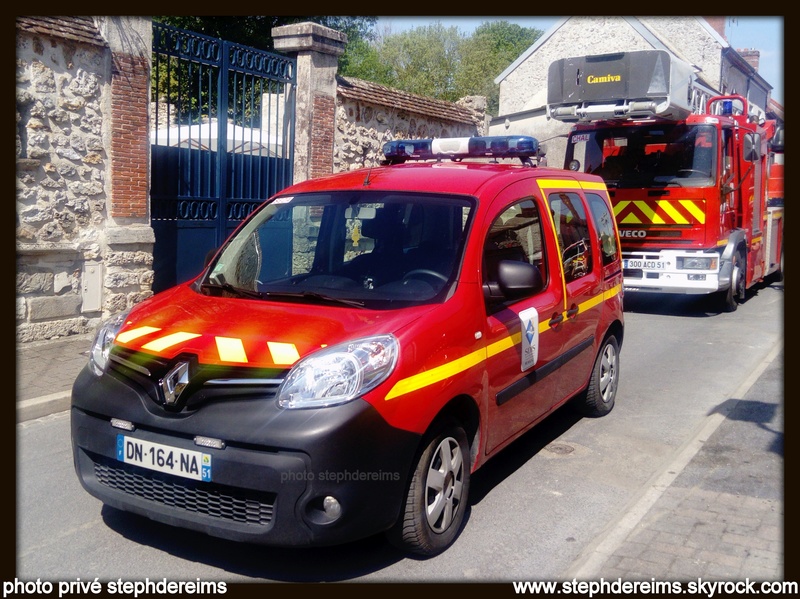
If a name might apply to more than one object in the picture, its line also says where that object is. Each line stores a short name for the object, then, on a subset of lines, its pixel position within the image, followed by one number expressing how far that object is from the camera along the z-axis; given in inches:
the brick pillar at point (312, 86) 470.6
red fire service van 142.6
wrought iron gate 391.9
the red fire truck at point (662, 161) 437.7
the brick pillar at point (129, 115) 357.1
